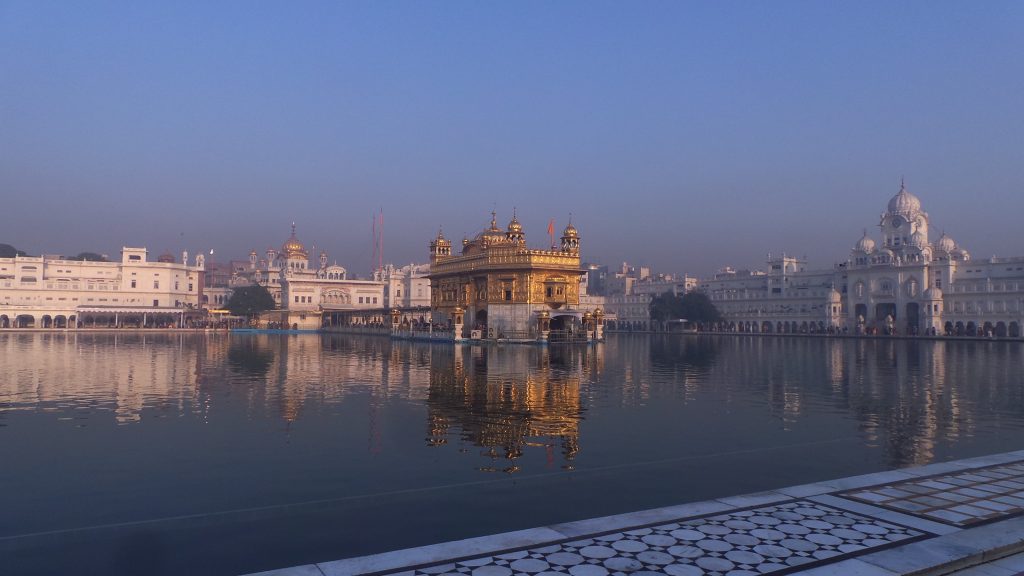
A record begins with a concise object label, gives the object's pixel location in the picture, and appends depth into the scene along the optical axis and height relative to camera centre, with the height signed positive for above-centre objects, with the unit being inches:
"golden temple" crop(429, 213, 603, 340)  2297.0 +84.3
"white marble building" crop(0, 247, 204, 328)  3806.6 +155.8
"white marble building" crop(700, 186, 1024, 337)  3280.0 +136.9
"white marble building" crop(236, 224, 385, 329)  4256.9 +179.0
